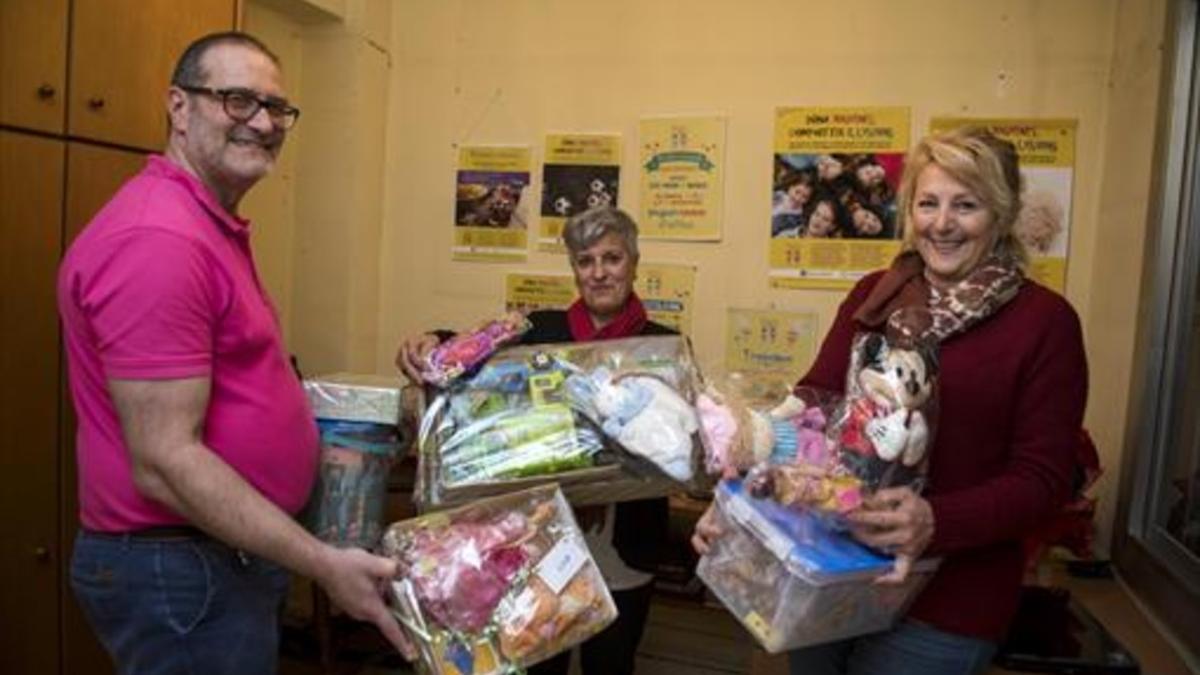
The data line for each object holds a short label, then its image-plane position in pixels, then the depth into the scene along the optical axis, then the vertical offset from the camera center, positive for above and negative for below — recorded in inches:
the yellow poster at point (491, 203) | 115.6 +8.7
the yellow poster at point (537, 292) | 114.7 -3.0
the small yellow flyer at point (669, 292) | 110.0 -1.9
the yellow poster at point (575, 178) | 111.5 +12.4
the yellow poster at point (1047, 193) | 95.0 +12.2
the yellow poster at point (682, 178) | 107.5 +12.8
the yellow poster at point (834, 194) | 100.6 +11.4
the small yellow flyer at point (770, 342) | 105.5 -7.2
